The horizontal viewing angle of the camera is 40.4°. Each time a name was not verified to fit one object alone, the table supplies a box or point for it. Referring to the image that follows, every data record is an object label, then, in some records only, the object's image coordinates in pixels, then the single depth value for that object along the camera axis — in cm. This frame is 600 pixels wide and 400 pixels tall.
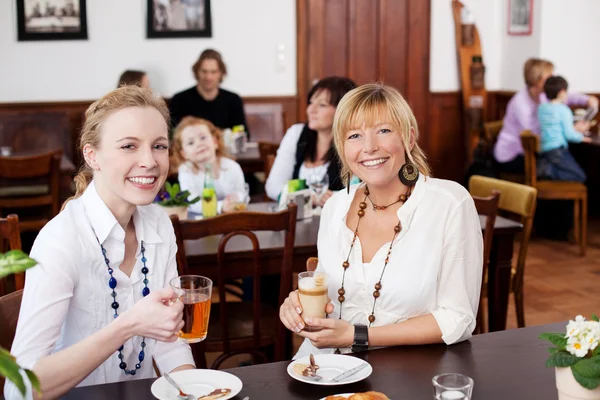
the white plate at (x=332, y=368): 162
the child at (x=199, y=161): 391
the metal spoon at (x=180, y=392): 154
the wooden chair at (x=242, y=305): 262
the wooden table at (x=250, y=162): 509
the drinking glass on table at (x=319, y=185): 352
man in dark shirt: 591
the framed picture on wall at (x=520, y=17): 693
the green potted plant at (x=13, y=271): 93
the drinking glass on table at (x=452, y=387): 143
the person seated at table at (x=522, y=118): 620
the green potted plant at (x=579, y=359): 138
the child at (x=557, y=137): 585
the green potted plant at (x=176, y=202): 330
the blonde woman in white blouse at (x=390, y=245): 194
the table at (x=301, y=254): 288
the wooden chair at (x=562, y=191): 569
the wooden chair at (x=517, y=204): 332
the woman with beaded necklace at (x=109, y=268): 160
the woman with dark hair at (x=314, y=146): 380
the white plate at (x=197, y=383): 157
